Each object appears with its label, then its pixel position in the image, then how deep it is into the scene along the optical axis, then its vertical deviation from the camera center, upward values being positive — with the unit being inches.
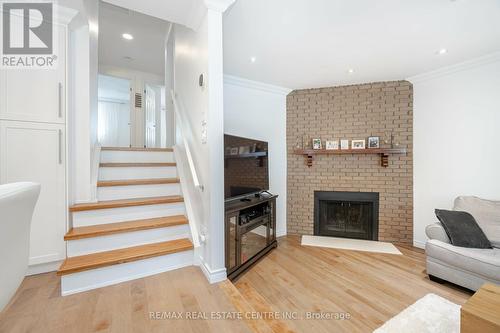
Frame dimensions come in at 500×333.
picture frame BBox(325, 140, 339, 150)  136.4 +12.8
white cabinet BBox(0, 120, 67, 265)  66.8 -2.4
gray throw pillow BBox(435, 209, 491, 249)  80.4 -26.8
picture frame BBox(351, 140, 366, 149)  131.8 +13.0
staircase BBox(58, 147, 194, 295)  61.5 -23.0
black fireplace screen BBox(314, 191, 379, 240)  132.7 -33.8
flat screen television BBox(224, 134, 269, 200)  85.3 -1.4
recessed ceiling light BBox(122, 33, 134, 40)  131.4 +82.9
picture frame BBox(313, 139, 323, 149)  139.6 +13.7
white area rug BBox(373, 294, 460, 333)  57.7 -46.6
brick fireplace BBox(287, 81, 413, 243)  127.0 +5.6
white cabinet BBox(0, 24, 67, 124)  66.7 +24.4
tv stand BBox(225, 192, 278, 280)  80.0 -30.4
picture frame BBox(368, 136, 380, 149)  129.4 +14.0
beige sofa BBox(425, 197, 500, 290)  71.4 -33.5
